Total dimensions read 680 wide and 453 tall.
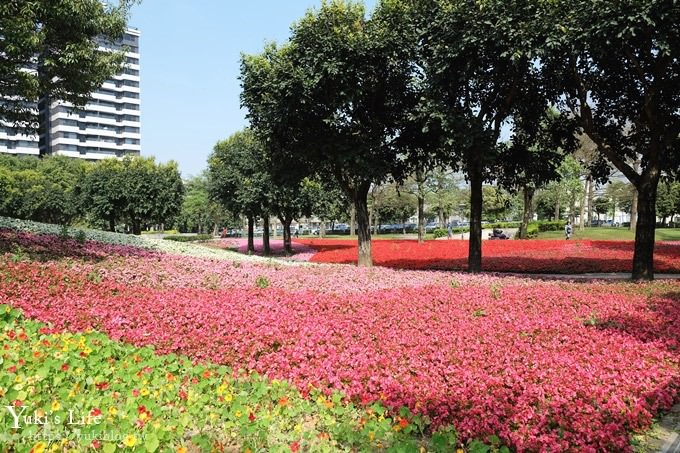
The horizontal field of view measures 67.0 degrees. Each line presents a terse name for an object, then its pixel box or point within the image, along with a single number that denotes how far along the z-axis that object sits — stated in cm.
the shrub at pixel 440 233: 5798
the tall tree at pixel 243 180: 3256
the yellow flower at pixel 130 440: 348
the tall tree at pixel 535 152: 1886
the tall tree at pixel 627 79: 1235
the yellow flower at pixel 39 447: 339
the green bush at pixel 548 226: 5478
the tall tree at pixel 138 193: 4278
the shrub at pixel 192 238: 5654
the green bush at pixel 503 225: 6699
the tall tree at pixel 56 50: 1087
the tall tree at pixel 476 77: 1425
